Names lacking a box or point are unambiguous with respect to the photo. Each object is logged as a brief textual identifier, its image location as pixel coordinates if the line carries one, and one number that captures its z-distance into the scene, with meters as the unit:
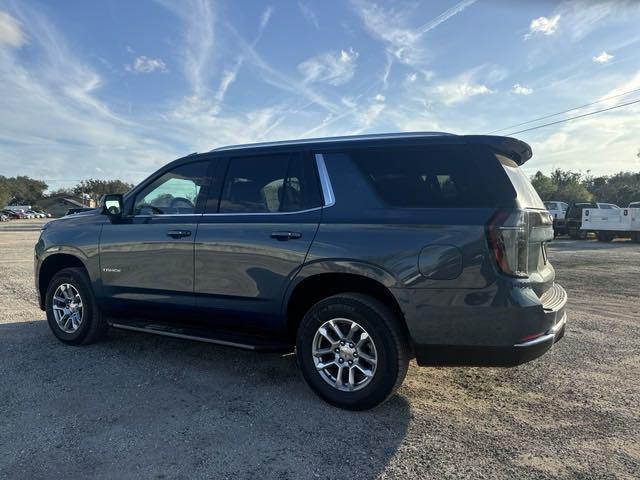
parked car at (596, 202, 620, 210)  23.09
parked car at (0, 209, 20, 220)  72.12
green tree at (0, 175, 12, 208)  85.81
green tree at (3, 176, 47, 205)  110.69
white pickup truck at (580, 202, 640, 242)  21.83
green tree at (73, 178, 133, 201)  109.99
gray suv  3.08
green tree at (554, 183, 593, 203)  55.75
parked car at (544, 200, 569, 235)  26.41
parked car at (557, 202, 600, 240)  24.28
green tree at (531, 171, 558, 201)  57.65
